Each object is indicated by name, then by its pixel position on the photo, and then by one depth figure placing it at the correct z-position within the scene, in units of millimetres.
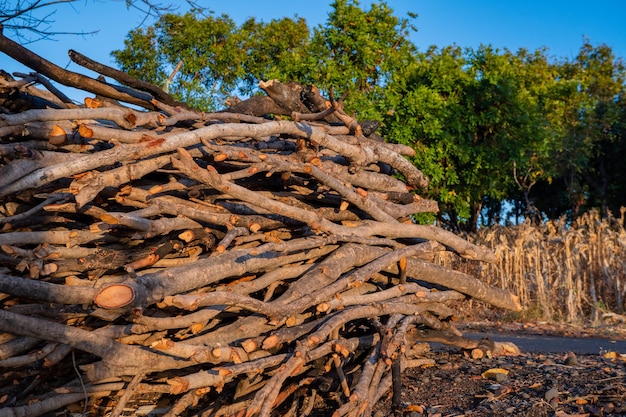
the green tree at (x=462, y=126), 16109
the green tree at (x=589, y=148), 23125
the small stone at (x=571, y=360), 5047
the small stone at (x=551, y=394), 3871
